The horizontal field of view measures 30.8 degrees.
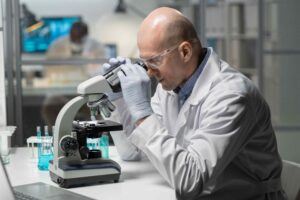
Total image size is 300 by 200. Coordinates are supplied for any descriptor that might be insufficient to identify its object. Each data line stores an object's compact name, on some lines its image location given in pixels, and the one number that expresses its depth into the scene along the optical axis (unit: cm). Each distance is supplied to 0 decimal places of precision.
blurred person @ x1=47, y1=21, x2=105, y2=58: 463
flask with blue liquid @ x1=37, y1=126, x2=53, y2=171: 205
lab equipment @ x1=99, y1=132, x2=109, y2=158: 216
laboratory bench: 172
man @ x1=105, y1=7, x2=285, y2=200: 166
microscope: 182
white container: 221
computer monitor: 507
